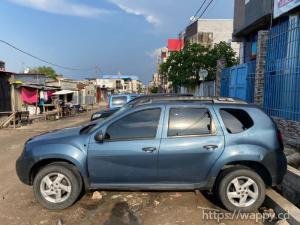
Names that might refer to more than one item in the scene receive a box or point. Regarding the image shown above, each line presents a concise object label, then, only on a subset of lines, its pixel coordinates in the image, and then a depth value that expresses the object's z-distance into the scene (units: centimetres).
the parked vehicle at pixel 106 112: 701
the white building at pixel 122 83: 6665
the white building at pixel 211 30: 2717
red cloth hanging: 1835
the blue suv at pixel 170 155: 331
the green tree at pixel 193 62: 1516
